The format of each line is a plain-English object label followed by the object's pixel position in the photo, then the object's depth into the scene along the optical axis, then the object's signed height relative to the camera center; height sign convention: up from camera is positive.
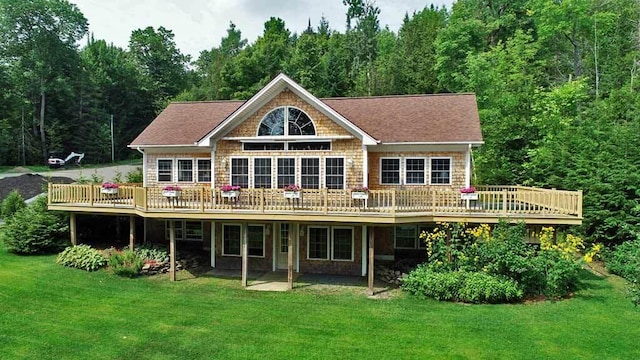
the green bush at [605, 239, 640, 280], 15.05 -3.29
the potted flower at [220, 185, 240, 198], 15.03 -0.81
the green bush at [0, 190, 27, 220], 21.43 -1.88
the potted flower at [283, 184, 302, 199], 14.45 -0.84
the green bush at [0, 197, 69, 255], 18.16 -2.69
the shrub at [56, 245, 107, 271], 16.47 -3.50
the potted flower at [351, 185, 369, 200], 14.37 -0.86
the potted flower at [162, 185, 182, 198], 15.55 -0.87
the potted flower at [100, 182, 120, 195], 17.27 -0.82
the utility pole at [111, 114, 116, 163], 55.02 +1.96
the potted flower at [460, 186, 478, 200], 14.44 -0.86
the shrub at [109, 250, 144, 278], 15.77 -3.54
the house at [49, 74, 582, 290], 14.63 -0.69
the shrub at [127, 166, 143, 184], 25.28 -0.61
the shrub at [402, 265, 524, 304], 12.96 -3.61
